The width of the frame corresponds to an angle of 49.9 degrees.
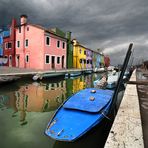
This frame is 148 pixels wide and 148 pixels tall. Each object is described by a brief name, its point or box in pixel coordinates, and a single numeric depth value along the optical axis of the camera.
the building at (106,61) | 79.45
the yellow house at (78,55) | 42.32
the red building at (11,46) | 31.88
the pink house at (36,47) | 28.78
